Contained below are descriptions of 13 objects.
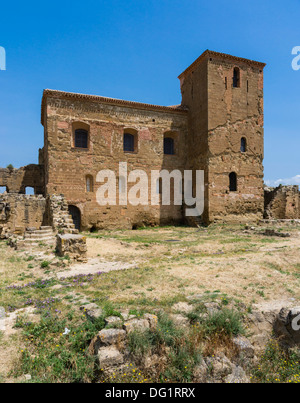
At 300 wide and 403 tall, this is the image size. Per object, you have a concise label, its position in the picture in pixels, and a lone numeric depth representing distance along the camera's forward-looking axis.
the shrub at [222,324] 4.73
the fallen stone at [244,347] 4.48
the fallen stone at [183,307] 5.26
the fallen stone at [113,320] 4.58
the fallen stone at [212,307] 5.16
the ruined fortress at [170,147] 18.23
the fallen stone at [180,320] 4.88
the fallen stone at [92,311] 4.84
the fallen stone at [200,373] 3.99
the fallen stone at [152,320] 4.63
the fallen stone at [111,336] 4.25
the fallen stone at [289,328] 4.85
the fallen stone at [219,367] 4.02
